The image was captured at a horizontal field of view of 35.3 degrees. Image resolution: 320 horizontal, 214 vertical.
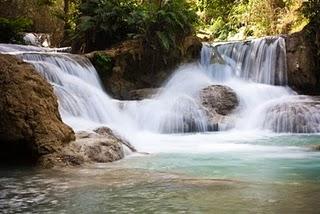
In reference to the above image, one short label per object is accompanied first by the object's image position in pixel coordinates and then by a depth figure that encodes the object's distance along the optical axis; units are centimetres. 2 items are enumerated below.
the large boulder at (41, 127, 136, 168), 736
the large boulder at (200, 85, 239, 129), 1406
